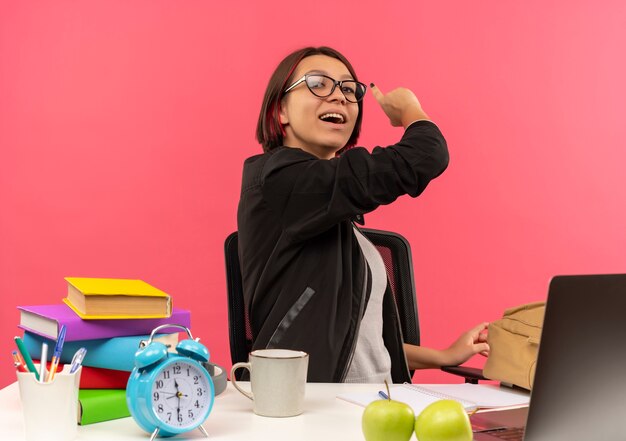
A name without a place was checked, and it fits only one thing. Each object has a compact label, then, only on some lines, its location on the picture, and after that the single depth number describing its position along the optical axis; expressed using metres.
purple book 1.02
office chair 1.94
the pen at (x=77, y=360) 0.92
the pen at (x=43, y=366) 0.90
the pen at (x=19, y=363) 0.91
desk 0.94
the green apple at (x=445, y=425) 0.82
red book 1.05
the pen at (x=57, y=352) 0.91
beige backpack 1.26
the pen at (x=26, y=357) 0.91
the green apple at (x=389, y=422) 0.84
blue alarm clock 0.90
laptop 0.76
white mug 1.03
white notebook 1.15
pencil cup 0.88
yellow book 1.04
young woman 1.60
